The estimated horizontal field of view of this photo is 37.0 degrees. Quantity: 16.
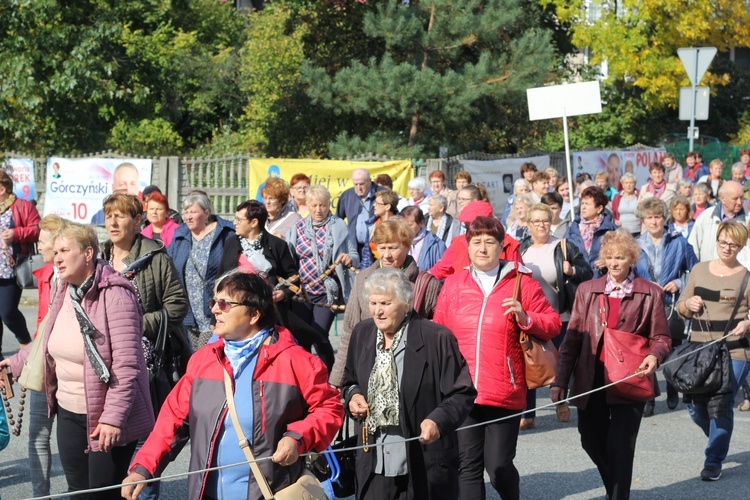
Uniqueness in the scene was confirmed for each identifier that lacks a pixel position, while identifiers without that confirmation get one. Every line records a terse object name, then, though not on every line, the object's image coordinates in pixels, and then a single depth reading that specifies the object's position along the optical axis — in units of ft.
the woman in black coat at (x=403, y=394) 16.26
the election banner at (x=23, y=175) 60.95
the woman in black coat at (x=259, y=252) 26.94
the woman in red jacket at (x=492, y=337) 19.11
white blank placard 44.19
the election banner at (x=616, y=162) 80.09
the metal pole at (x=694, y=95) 57.76
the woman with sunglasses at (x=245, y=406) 13.74
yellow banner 58.49
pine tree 69.82
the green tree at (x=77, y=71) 66.03
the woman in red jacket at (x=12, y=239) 33.65
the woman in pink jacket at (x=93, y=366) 16.61
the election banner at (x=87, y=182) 59.06
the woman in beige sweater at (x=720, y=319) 24.38
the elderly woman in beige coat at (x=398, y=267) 20.61
